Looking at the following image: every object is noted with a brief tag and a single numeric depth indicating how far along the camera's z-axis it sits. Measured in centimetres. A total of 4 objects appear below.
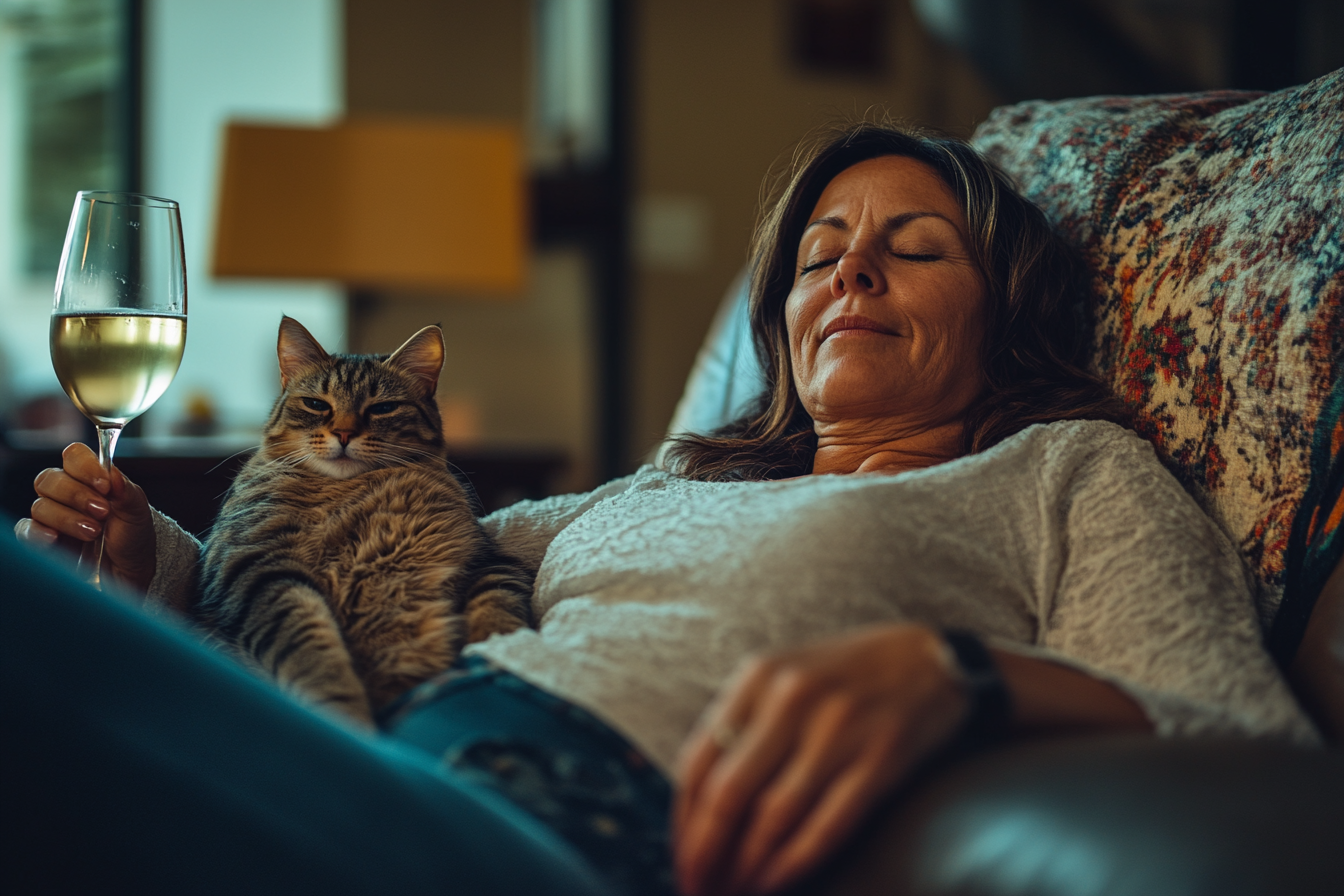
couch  44
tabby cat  86
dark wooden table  151
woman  54
